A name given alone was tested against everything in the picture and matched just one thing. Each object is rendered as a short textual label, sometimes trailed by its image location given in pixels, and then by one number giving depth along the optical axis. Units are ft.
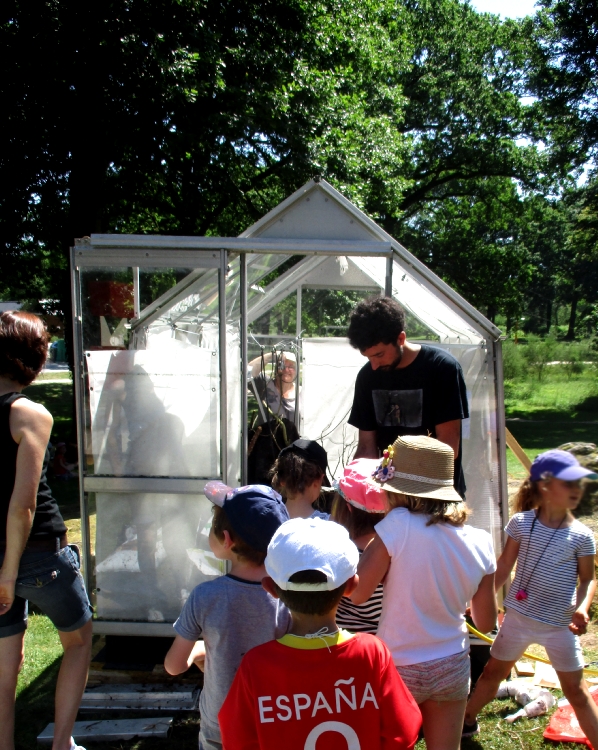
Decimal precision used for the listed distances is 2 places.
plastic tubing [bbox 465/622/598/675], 10.96
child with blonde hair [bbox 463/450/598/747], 9.21
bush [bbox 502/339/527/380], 71.46
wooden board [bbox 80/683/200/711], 10.99
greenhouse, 11.56
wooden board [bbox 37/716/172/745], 10.12
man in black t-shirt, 9.89
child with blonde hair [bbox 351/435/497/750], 7.06
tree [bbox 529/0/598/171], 56.85
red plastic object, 10.14
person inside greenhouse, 17.10
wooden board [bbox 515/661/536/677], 12.54
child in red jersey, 5.21
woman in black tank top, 7.96
